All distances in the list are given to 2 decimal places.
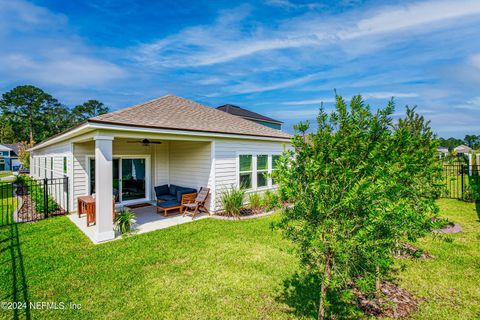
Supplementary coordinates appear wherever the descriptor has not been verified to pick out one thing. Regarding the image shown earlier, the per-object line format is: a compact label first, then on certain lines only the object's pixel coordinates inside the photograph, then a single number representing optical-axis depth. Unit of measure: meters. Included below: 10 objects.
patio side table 7.45
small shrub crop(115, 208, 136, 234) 6.74
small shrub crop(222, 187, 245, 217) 8.80
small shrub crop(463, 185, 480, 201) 9.82
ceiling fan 10.23
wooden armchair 8.67
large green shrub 2.21
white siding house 6.36
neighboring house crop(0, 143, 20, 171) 43.28
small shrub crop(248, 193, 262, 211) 9.86
